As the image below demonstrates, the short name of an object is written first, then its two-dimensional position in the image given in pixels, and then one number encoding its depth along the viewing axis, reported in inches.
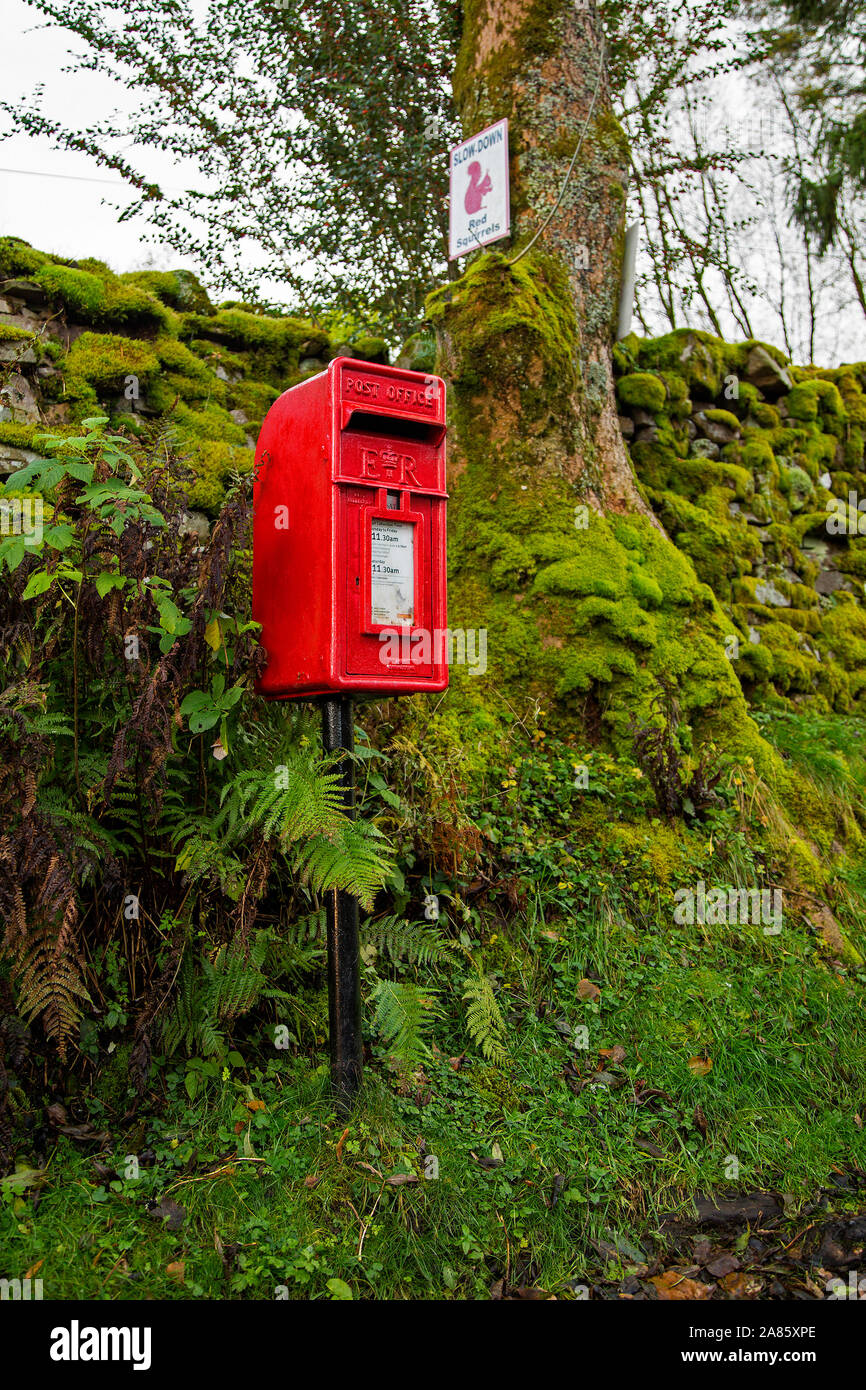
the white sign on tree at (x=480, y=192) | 210.2
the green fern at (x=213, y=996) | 114.1
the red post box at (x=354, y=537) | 114.7
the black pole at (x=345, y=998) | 113.5
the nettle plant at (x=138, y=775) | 104.8
